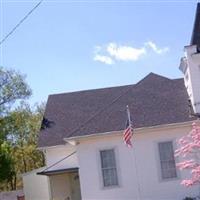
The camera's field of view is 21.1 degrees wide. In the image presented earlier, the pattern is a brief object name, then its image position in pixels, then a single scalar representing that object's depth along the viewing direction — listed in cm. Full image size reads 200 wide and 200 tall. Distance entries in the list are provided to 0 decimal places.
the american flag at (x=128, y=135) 2212
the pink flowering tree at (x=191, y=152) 1979
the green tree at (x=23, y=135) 5602
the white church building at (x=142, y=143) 2395
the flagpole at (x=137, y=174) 2383
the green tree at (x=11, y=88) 5319
